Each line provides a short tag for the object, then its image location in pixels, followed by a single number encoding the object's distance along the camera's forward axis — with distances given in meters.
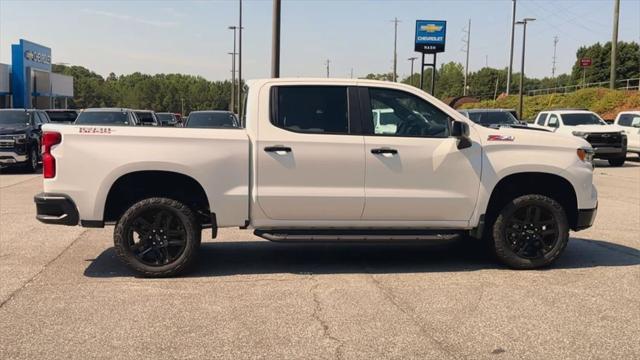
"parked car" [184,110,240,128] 17.41
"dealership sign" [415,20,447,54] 33.28
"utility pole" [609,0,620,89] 34.38
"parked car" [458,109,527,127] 20.83
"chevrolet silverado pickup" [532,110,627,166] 20.48
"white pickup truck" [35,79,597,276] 5.92
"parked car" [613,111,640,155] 22.52
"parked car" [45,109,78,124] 24.44
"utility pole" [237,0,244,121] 38.31
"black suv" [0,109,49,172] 16.73
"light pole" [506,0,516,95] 45.12
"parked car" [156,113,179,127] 33.46
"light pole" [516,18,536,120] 42.94
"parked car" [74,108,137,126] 16.58
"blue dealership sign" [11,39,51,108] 42.81
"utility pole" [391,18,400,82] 73.41
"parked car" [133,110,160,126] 22.18
